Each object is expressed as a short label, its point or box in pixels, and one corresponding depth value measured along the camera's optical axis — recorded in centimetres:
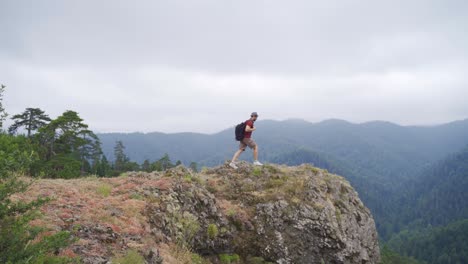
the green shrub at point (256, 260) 1182
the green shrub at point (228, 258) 1156
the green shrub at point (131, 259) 717
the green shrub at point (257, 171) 1674
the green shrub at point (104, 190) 1147
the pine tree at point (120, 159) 8641
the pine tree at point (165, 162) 8761
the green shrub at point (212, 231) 1186
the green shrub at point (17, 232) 494
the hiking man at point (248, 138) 1661
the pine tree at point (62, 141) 3762
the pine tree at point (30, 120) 4584
